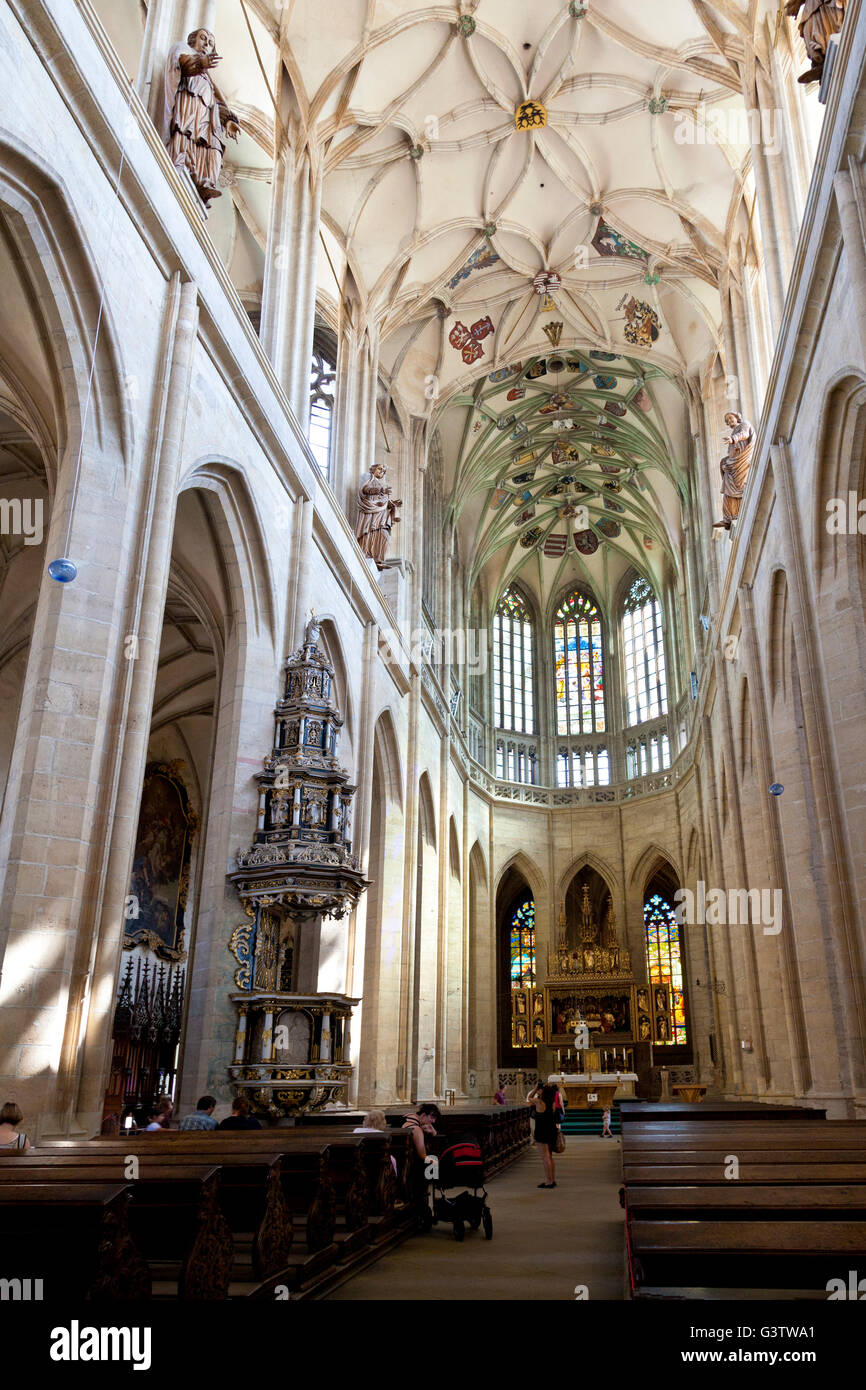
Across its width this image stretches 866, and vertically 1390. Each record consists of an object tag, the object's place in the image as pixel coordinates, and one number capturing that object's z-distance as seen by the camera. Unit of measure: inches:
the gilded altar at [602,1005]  1122.7
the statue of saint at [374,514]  690.2
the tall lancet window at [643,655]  1278.3
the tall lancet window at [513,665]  1330.0
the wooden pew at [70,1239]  137.2
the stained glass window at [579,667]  1338.6
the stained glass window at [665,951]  1160.8
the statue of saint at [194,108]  404.5
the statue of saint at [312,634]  514.5
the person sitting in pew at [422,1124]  301.6
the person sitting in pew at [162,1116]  346.3
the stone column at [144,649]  299.0
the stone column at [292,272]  554.3
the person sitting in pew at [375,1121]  341.7
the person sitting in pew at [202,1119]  327.3
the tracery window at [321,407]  712.4
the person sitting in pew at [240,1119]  337.1
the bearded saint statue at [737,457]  669.9
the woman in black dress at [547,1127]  426.3
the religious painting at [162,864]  789.2
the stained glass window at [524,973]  1186.0
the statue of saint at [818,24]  385.1
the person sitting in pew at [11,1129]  237.8
